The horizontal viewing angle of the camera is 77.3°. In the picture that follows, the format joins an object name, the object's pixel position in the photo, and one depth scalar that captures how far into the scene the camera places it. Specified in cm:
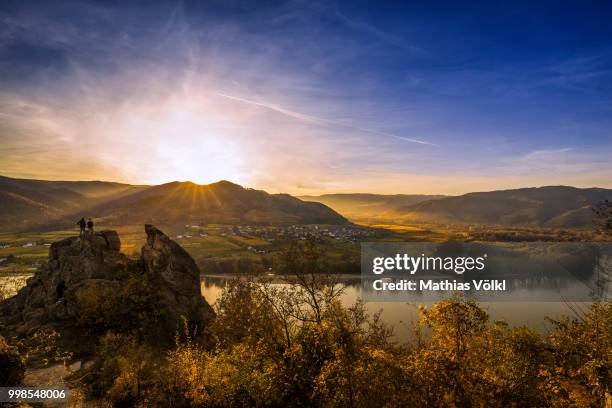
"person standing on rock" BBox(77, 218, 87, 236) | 4384
